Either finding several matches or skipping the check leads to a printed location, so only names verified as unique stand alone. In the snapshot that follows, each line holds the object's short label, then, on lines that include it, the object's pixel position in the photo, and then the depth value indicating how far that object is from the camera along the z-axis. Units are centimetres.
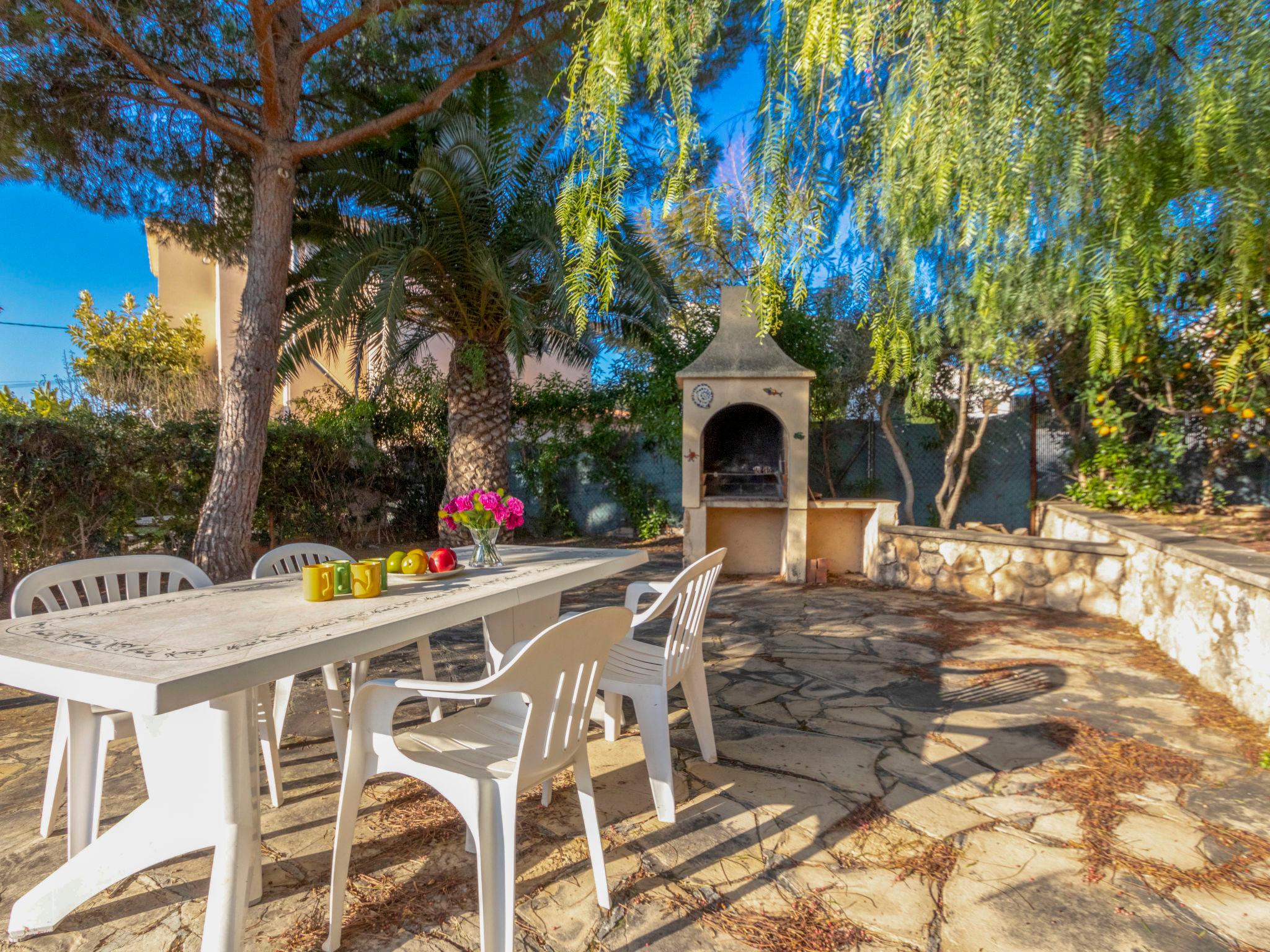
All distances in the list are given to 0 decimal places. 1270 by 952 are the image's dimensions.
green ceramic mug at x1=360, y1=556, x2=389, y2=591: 260
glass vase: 334
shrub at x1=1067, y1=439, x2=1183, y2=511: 625
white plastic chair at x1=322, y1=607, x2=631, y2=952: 172
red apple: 290
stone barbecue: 700
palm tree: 706
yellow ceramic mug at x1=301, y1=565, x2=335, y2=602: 244
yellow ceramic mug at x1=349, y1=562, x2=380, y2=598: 251
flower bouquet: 324
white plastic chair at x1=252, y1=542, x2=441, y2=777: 278
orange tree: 580
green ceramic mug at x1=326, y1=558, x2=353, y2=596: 249
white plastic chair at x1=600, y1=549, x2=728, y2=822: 248
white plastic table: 162
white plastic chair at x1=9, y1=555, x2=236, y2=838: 224
